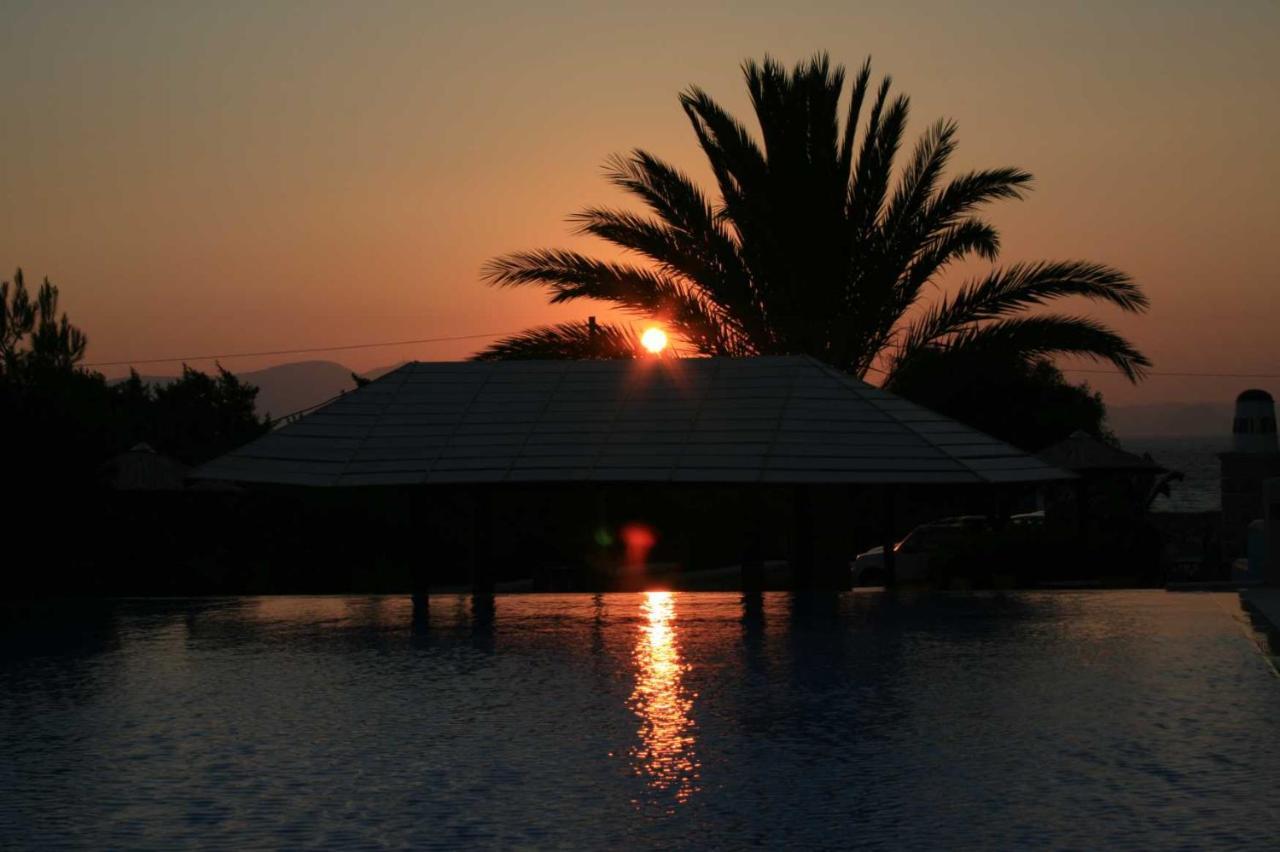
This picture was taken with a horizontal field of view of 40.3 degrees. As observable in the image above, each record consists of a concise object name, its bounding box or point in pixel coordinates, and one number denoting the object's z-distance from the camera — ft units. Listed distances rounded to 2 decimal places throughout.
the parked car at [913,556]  126.62
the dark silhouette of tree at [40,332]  224.74
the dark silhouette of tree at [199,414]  205.26
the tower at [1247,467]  115.03
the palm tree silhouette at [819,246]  94.07
